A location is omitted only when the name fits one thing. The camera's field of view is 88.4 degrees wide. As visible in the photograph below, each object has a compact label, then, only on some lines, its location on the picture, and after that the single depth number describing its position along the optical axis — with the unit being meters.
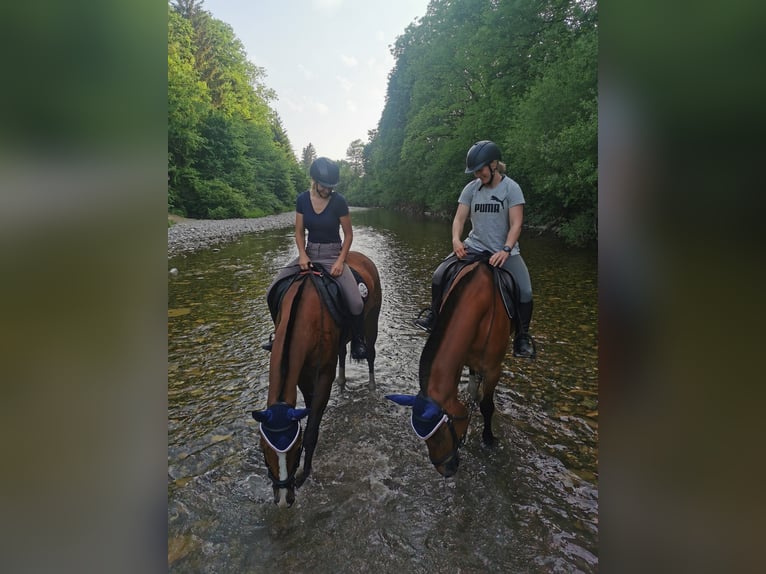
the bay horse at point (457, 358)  2.84
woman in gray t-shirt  3.71
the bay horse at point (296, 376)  2.70
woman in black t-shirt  3.84
